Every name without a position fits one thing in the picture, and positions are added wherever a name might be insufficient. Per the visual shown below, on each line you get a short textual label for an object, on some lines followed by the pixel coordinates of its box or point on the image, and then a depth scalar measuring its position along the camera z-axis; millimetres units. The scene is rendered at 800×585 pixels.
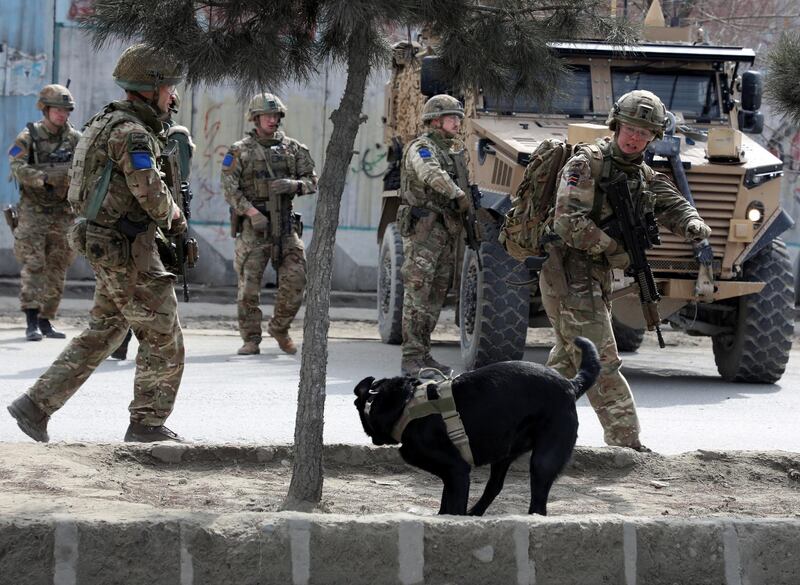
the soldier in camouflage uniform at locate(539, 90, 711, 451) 12008
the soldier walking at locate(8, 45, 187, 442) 11758
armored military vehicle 18641
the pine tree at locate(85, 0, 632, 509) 9273
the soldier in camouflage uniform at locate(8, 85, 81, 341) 22016
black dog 9148
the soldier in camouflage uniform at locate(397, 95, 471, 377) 19250
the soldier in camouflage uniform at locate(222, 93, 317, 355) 21359
